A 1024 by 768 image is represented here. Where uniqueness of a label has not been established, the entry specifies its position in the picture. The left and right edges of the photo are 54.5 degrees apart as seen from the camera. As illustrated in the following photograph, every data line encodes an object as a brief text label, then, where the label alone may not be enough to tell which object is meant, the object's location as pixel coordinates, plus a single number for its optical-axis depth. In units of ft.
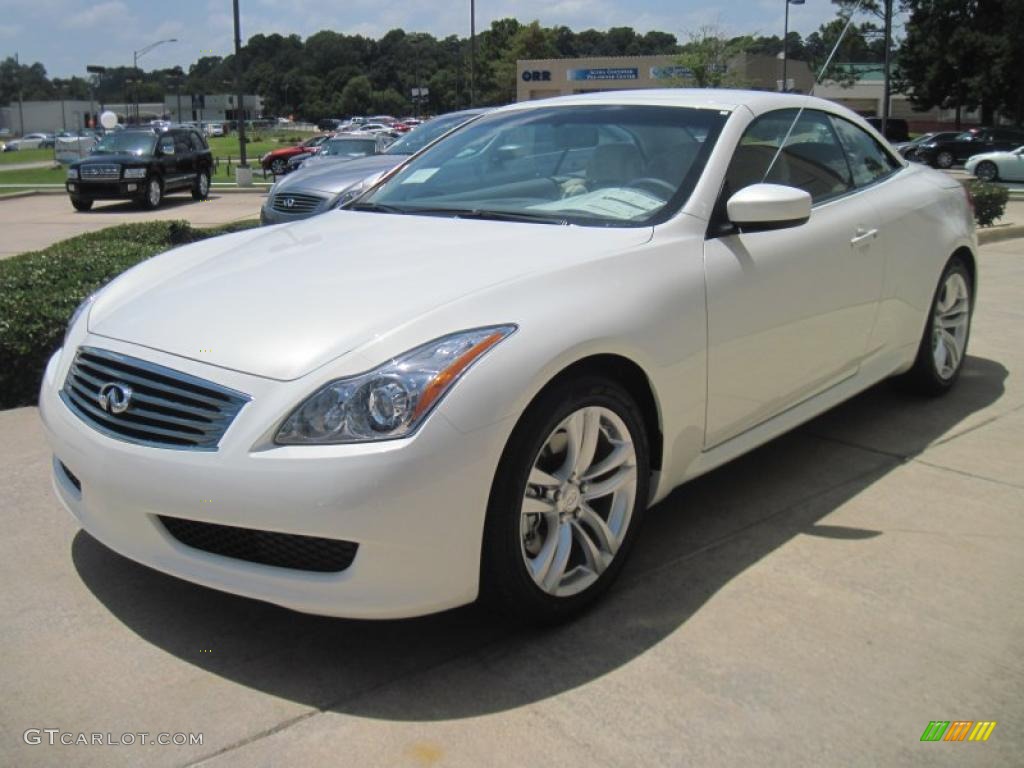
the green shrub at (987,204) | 41.19
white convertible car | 8.29
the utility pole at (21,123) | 368.07
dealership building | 199.82
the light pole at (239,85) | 91.30
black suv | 65.26
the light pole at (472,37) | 159.84
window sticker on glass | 13.74
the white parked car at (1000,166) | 87.76
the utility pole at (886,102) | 62.30
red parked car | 100.34
